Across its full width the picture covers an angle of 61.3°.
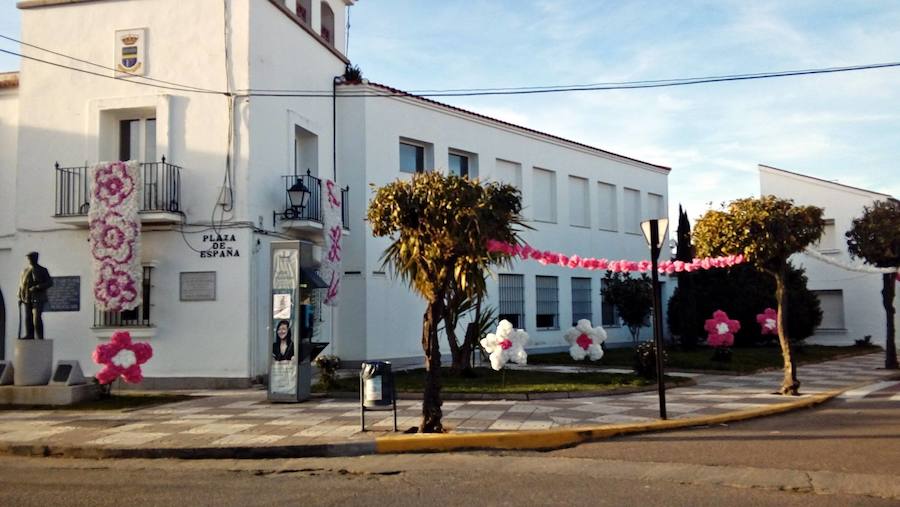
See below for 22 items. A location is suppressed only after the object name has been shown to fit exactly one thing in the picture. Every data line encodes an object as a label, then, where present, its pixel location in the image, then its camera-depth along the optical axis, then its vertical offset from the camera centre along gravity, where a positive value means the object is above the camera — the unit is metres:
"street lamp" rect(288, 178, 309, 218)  16.45 +2.23
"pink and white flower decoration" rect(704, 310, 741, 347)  19.69 -0.96
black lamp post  10.73 +0.44
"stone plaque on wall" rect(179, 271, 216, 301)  15.52 +0.29
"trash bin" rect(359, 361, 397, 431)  9.89 -1.17
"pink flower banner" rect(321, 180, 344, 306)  17.39 +1.31
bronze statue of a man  13.47 +0.12
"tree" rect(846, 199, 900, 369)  19.45 +1.23
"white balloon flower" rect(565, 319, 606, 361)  16.94 -1.02
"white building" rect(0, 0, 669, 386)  15.55 +3.05
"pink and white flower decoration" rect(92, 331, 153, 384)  13.24 -1.00
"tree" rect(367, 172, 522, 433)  9.30 +0.80
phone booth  12.99 -0.40
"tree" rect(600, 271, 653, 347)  23.70 -0.13
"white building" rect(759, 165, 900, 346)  30.48 +0.46
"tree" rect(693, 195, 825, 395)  13.26 +1.06
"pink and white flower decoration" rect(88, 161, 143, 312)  15.18 +1.31
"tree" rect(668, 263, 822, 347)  27.56 -0.14
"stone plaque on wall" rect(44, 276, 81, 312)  16.16 +0.16
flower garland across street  11.82 +0.52
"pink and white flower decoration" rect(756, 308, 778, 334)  20.89 -0.80
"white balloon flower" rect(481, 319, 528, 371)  14.25 -0.95
